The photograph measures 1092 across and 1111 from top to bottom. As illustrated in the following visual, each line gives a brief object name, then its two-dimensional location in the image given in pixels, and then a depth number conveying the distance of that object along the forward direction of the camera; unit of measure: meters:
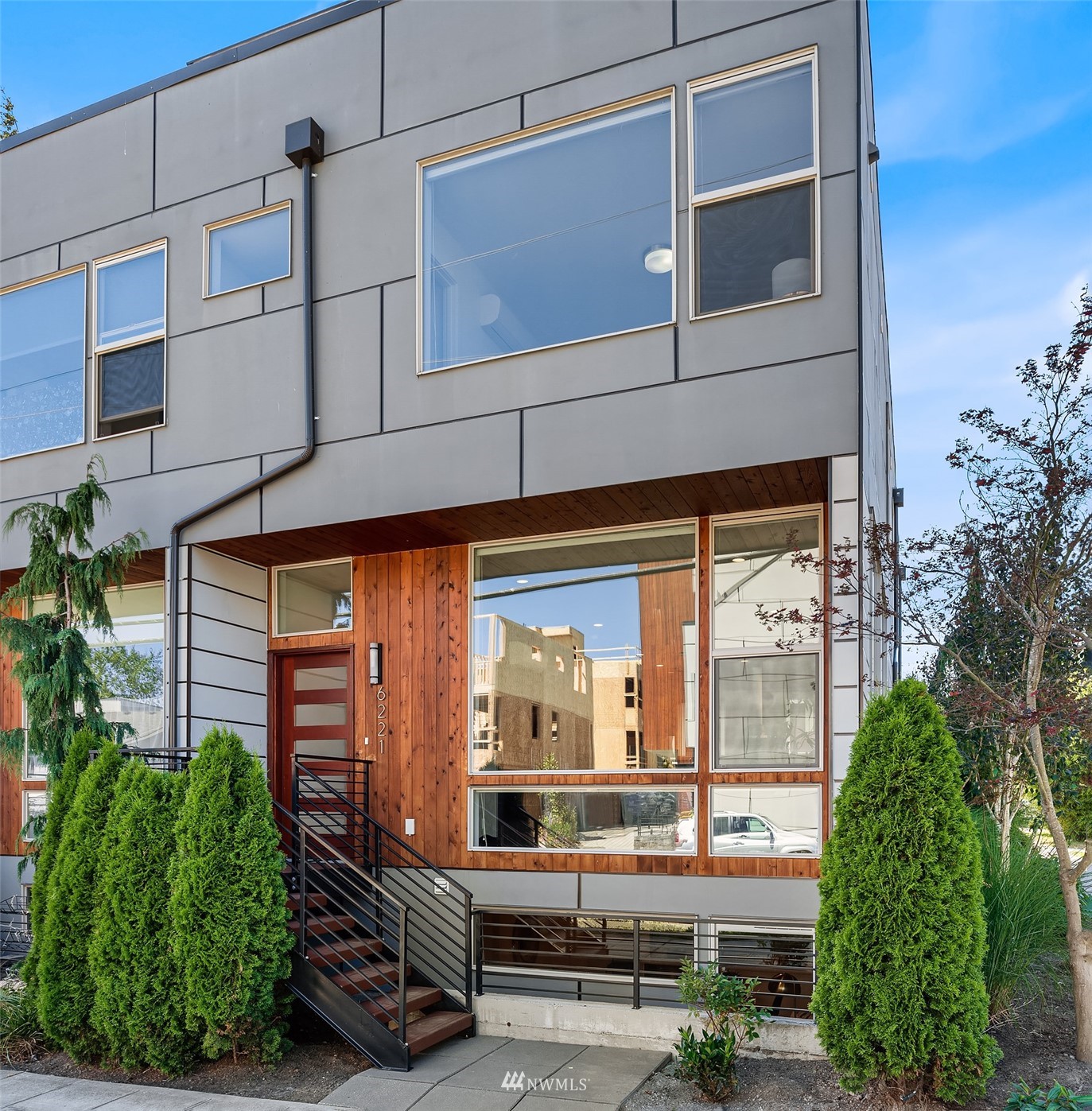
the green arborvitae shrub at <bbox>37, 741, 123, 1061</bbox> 6.18
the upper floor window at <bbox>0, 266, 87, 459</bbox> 8.69
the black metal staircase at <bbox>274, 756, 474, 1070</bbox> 5.96
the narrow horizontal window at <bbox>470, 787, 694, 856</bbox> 6.78
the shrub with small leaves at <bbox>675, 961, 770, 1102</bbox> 5.22
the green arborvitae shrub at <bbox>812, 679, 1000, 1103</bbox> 4.70
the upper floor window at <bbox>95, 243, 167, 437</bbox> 8.25
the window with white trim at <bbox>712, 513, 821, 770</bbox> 6.50
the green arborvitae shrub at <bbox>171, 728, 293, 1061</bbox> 5.75
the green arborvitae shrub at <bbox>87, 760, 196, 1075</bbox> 5.86
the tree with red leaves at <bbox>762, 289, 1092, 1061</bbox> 5.35
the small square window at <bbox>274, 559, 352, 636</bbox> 8.33
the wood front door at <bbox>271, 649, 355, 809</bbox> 8.20
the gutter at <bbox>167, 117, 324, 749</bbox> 7.36
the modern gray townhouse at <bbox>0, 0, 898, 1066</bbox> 6.16
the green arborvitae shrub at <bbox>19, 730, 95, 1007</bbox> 6.56
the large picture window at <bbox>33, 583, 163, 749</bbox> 8.62
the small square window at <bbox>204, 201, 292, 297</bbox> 7.81
